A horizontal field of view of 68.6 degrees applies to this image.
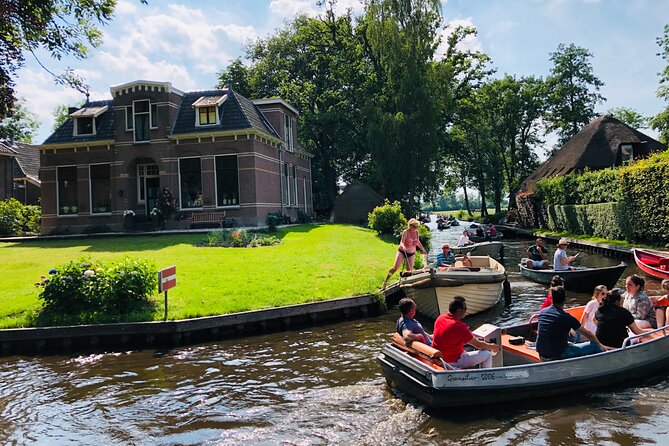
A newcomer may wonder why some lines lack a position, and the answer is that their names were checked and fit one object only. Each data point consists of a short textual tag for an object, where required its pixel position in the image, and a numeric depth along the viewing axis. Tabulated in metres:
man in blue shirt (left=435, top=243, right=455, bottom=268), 15.08
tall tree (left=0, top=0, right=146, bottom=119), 12.50
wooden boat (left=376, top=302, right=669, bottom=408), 7.11
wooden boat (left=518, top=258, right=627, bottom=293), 14.82
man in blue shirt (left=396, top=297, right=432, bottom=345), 7.79
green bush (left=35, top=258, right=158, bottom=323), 11.64
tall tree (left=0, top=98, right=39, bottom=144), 55.38
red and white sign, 11.20
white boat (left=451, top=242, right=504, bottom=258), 21.08
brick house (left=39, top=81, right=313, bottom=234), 28.11
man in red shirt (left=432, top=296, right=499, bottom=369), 7.21
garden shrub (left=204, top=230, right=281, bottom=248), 21.16
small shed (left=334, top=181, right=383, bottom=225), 38.19
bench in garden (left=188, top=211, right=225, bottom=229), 27.81
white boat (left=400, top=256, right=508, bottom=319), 11.84
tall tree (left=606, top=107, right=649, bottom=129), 72.25
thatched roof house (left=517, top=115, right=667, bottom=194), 39.72
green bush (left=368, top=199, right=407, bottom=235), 28.39
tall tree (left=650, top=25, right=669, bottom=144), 42.50
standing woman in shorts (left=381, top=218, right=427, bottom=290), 14.24
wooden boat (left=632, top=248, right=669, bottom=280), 16.02
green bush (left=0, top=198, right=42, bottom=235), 28.69
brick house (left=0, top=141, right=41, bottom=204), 39.75
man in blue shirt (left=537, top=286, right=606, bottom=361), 7.59
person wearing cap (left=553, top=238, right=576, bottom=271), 16.11
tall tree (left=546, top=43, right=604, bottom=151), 58.00
